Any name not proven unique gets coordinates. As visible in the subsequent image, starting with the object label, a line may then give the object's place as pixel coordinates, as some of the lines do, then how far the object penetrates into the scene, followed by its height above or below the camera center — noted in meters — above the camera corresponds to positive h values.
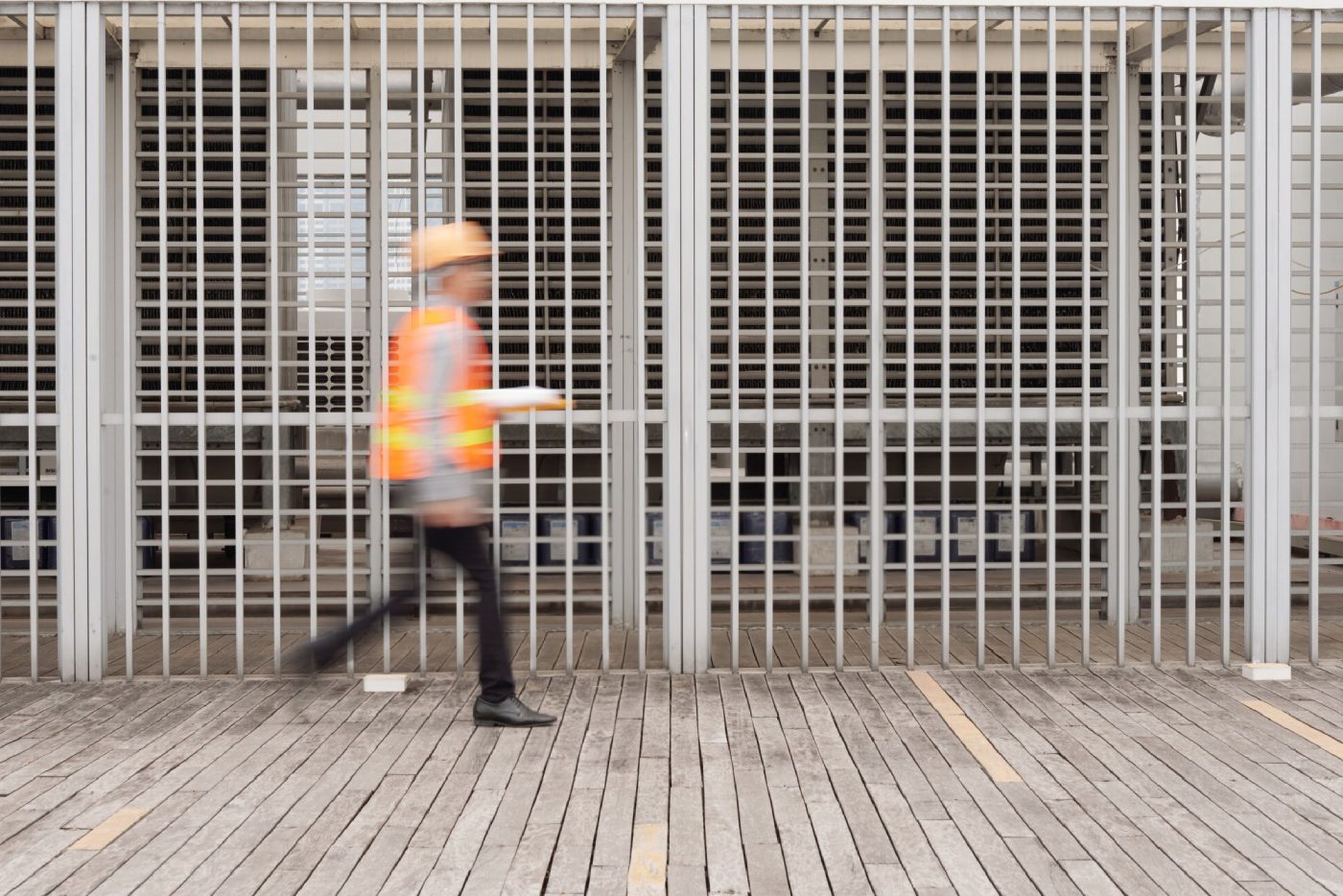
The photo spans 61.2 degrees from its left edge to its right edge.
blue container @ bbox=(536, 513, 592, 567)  9.06 -0.68
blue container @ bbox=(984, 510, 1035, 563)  9.50 -0.80
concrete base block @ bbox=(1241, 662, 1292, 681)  6.56 -1.32
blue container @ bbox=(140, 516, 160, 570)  9.36 -0.86
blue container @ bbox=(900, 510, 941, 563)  9.44 -0.70
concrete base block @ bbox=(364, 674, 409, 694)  6.33 -1.31
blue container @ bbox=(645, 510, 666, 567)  8.66 -0.65
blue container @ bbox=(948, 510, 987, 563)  9.22 -0.69
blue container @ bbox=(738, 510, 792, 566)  9.38 -0.70
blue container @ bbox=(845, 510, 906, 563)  9.57 -0.69
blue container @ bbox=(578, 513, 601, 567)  9.20 -0.81
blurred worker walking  5.17 +0.11
